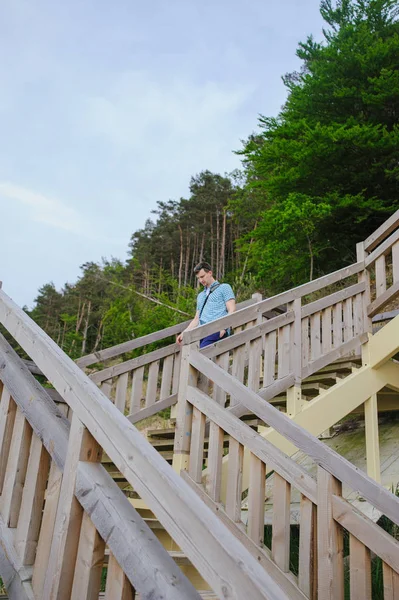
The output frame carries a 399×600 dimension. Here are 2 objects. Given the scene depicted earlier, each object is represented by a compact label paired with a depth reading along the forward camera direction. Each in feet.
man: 16.93
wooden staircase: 4.53
